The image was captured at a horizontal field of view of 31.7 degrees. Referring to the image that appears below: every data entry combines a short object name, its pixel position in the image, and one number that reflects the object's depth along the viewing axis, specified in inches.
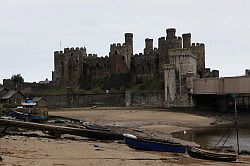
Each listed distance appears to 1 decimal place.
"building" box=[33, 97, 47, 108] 3034.0
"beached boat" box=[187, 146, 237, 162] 863.1
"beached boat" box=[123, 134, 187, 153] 964.0
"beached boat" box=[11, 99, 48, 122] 1709.6
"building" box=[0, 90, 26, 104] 2955.2
